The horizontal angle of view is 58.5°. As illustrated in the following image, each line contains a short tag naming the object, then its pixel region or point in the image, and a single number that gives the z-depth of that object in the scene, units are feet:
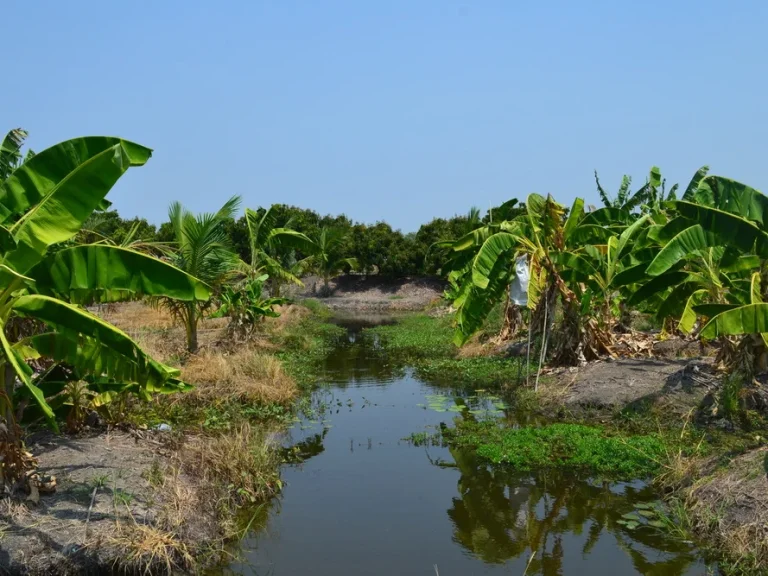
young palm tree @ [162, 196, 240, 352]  47.29
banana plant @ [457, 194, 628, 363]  39.47
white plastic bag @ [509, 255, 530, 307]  42.22
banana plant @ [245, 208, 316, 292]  66.54
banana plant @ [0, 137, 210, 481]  18.98
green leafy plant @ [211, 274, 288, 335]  53.98
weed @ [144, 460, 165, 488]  22.74
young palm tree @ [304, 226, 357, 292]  128.88
